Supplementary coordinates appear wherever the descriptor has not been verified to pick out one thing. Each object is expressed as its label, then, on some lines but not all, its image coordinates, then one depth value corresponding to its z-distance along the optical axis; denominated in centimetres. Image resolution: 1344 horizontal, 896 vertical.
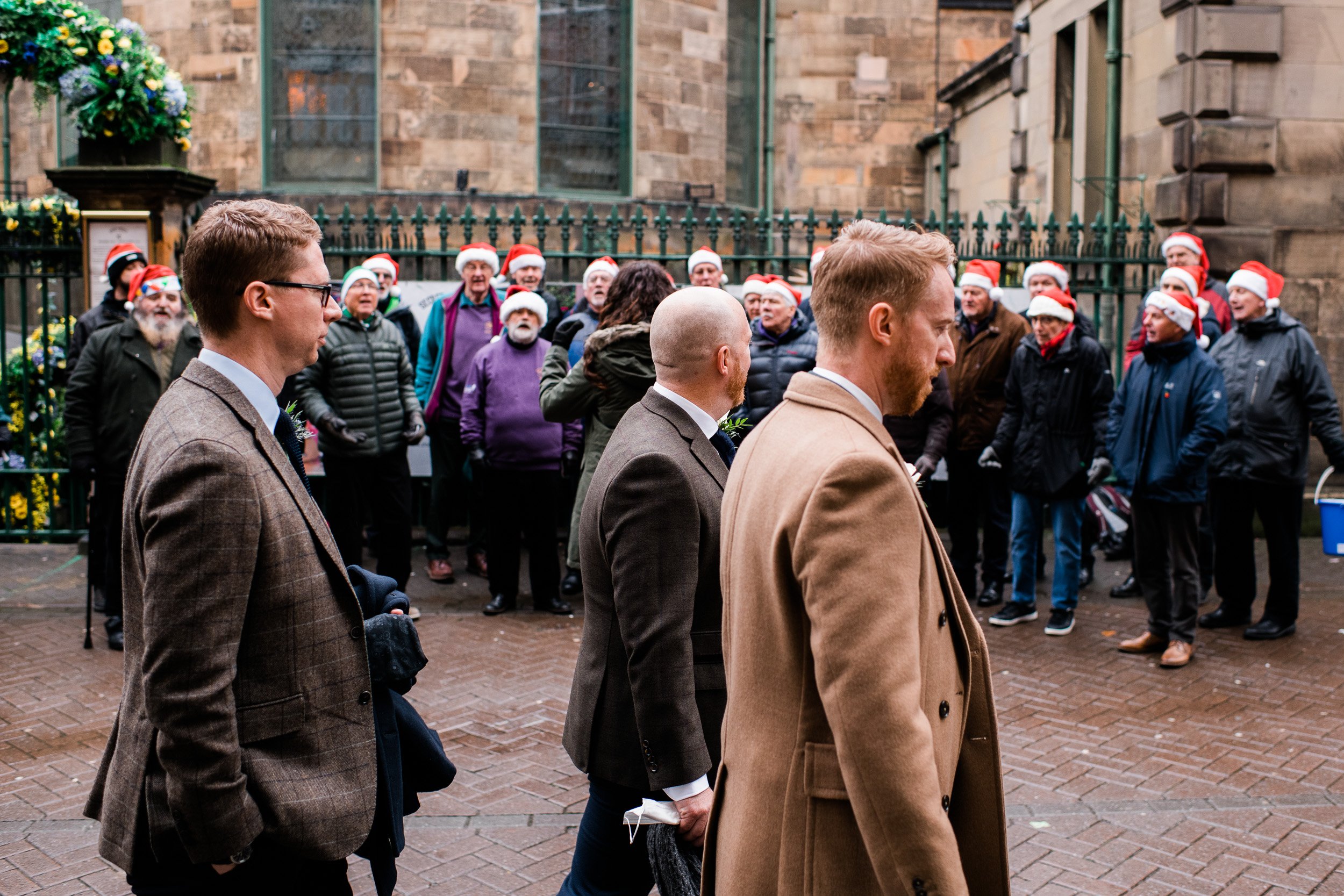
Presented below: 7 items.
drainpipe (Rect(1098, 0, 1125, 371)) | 1206
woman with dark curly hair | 561
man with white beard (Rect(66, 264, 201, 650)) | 741
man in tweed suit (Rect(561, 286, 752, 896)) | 291
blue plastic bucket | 689
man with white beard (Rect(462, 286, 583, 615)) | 816
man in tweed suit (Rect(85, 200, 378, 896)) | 221
